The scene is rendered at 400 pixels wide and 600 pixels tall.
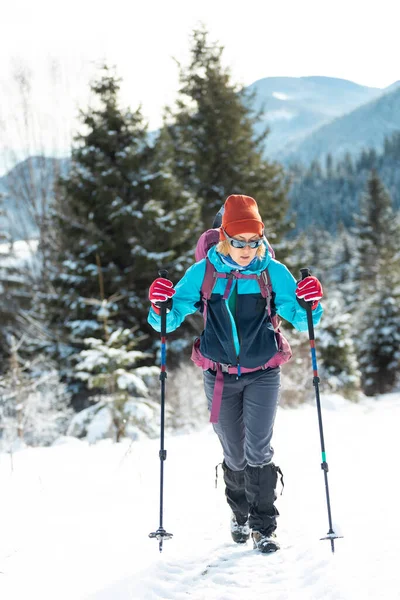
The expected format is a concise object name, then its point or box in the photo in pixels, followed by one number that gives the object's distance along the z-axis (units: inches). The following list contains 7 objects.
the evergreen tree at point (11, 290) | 916.6
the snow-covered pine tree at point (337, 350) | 729.0
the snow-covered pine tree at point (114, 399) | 339.9
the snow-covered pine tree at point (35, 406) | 391.2
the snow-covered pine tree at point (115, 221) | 575.2
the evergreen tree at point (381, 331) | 981.8
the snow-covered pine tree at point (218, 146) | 719.1
